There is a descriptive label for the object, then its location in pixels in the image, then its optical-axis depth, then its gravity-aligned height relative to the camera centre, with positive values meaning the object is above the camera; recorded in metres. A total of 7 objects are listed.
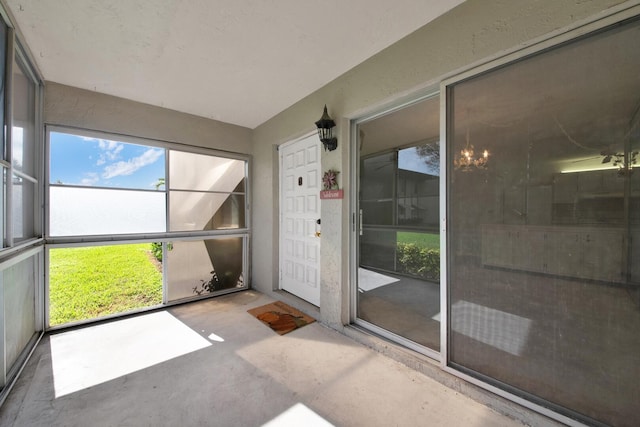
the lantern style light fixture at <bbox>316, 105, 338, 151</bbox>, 2.56 +0.92
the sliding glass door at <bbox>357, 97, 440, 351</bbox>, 2.24 -0.09
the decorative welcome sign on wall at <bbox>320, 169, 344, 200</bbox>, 2.61 +0.31
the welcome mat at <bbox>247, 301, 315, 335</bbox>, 2.71 -1.28
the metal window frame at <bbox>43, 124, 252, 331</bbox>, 2.58 -0.29
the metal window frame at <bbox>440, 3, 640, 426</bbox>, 1.25 +0.92
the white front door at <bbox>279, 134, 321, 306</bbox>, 3.13 -0.06
